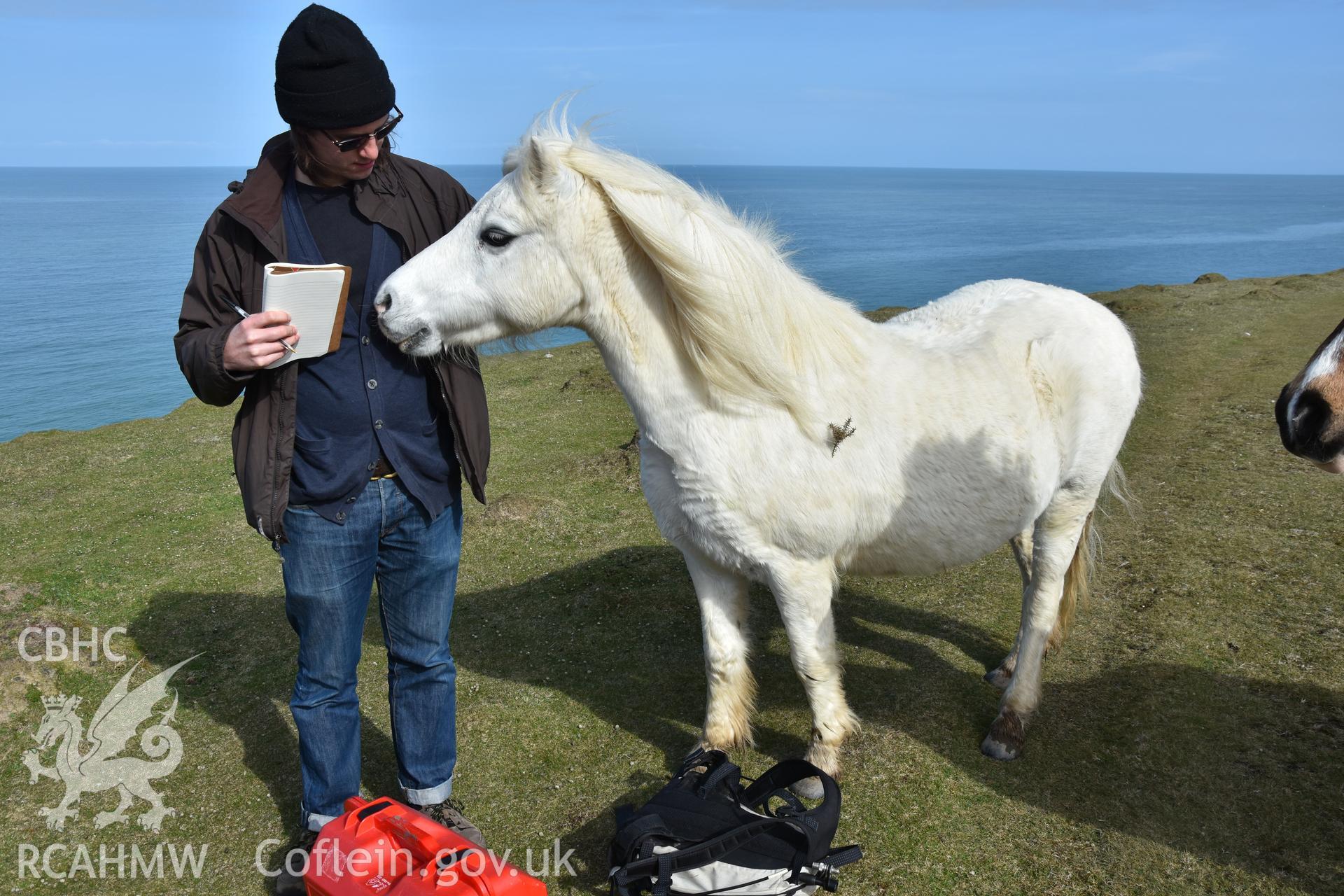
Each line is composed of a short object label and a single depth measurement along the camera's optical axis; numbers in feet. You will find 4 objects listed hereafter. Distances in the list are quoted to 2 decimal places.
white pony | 8.50
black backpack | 8.45
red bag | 7.68
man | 7.64
